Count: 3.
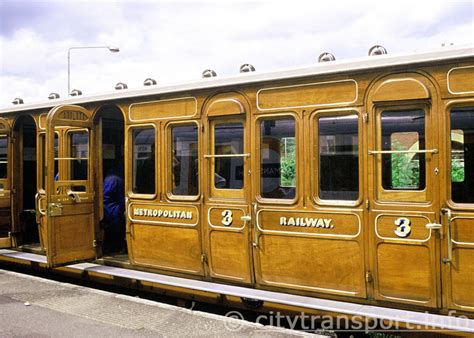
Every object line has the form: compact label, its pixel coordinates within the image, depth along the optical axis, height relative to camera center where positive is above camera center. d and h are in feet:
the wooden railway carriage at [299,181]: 14.37 -0.29
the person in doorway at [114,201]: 23.65 -1.27
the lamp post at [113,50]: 53.42 +13.92
